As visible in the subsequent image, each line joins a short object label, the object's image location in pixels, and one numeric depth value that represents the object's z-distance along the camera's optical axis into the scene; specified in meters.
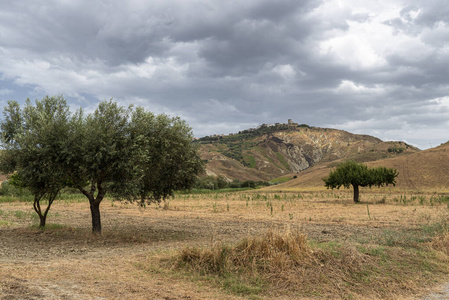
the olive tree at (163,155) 16.39
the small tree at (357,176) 44.53
